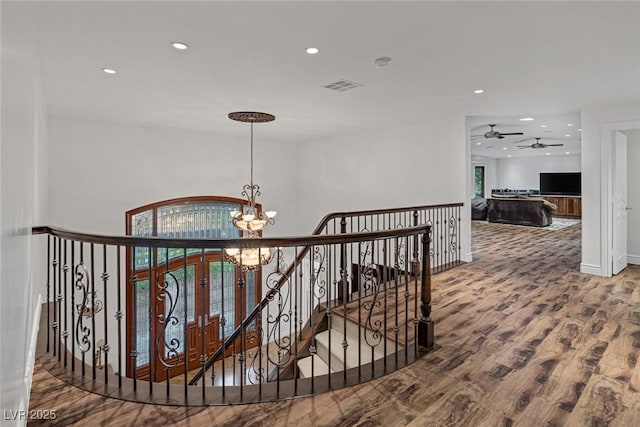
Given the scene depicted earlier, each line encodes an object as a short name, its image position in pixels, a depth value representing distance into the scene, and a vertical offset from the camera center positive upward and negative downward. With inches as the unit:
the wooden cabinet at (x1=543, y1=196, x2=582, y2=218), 532.1 +9.0
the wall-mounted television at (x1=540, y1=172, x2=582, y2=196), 558.3 +43.9
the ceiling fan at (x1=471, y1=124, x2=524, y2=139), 288.9 +61.3
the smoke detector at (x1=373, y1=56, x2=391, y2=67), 131.2 +55.5
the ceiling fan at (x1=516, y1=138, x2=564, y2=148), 400.6 +78.6
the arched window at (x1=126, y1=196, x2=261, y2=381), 283.3 -46.5
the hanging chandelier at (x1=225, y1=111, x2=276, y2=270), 191.8 -5.1
